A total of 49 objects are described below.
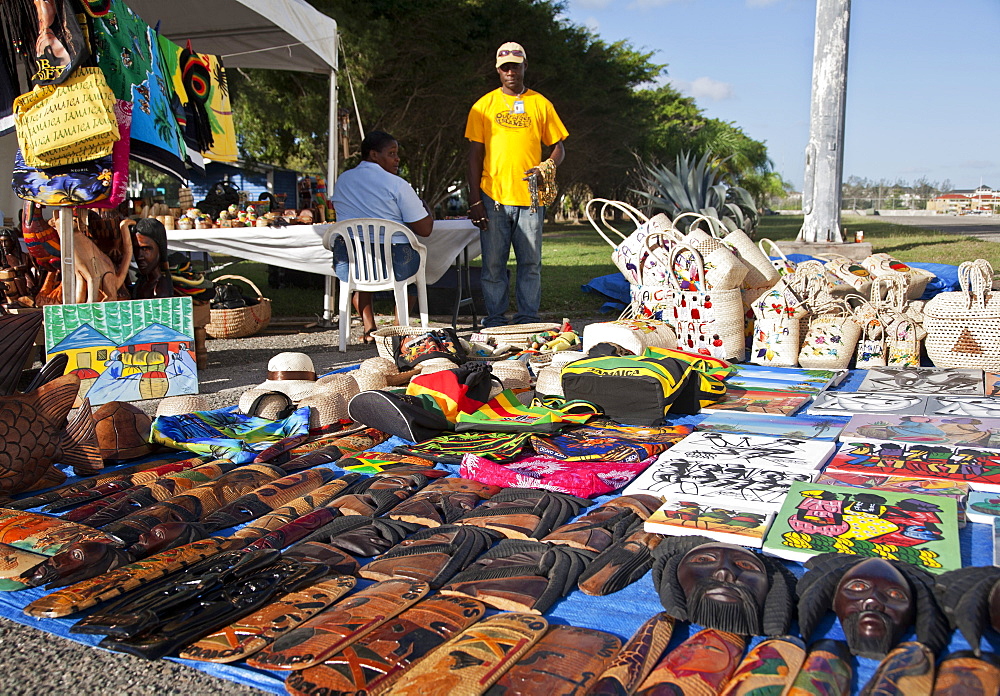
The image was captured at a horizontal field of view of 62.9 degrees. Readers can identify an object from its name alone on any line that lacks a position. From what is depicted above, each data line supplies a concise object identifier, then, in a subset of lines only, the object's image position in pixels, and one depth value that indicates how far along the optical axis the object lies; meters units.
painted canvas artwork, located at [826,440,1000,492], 2.46
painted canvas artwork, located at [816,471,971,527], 2.30
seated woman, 5.82
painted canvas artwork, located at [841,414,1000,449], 2.83
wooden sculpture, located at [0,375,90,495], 2.36
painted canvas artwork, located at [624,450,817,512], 2.31
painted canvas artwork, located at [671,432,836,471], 2.67
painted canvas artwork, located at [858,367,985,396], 3.73
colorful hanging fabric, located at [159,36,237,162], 5.64
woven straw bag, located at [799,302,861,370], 4.55
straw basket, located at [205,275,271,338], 6.27
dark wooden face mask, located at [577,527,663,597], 1.83
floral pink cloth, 2.51
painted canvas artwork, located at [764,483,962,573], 1.91
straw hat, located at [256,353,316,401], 3.62
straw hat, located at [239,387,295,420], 3.39
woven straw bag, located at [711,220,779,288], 5.12
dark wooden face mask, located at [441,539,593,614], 1.76
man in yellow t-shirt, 5.62
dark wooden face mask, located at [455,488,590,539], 2.17
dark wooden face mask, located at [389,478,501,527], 2.28
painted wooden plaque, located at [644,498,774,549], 2.03
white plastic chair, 5.75
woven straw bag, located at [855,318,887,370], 4.54
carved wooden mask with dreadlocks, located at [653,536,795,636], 1.58
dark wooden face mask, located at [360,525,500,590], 1.88
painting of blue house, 3.93
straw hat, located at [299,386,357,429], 3.31
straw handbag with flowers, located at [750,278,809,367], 4.64
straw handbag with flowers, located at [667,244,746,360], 4.77
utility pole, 10.20
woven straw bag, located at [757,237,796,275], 5.57
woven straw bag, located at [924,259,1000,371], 4.25
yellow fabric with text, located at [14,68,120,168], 3.70
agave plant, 8.29
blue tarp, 1.52
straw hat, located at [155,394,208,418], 3.30
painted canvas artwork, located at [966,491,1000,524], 2.15
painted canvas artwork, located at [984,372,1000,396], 3.67
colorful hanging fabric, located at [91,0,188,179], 4.21
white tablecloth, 6.54
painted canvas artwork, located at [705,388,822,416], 3.53
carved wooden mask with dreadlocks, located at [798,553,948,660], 1.50
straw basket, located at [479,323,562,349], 4.78
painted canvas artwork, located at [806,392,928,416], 3.39
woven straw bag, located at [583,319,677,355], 4.12
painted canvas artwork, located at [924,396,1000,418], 3.24
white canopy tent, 6.43
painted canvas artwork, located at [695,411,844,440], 3.10
